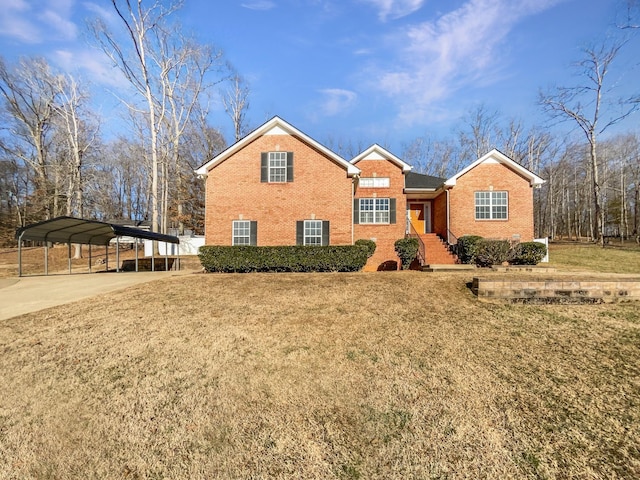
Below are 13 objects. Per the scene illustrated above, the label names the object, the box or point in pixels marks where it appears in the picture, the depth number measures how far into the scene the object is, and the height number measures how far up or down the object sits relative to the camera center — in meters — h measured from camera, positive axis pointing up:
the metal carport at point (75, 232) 13.16 +0.59
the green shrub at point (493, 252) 13.00 -0.50
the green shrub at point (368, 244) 13.06 -0.11
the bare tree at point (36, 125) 26.67 +11.62
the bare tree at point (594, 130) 20.72 +8.19
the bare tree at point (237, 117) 29.59 +12.73
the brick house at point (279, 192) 13.93 +2.40
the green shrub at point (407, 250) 14.31 -0.42
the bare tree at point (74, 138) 24.00 +9.42
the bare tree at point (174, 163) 22.53 +8.25
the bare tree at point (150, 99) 19.45 +10.38
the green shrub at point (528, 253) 13.17 -0.56
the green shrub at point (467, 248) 13.44 -0.33
